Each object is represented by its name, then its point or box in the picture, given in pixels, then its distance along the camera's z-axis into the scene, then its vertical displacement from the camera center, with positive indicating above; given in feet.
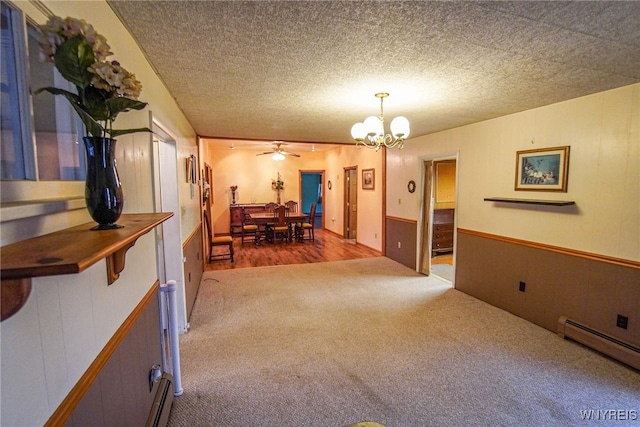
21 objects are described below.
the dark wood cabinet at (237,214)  26.73 -2.11
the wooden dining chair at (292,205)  27.28 -1.37
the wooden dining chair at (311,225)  24.82 -2.97
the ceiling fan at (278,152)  24.20 +3.22
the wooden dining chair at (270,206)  25.81 -1.36
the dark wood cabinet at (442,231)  19.69 -2.76
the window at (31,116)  2.27 +0.66
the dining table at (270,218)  23.12 -2.20
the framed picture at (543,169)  9.59 +0.66
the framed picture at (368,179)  21.09 +0.78
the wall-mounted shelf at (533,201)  9.31 -0.43
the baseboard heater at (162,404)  5.41 -4.16
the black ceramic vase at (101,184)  2.91 +0.07
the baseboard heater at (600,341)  7.79 -4.32
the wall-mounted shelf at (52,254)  1.82 -0.43
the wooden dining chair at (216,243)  17.89 -3.15
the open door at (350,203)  24.67 -1.14
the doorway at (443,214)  19.60 -1.65
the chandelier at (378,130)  8.83 +1.83
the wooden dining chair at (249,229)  23.40 -3.02
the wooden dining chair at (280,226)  22.90 -2.85
